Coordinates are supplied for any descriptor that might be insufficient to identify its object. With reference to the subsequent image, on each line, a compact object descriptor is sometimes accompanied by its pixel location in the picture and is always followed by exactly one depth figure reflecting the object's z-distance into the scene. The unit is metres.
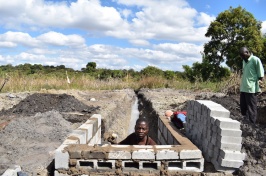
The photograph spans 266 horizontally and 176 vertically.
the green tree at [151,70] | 30.89
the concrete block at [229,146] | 3.59
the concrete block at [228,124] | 3.58
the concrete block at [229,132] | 3.56
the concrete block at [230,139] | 3.58
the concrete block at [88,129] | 4.80
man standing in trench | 4.54
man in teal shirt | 5.57
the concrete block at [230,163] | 3.55
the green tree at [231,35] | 21.89
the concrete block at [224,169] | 3.62
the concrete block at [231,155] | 3.55
